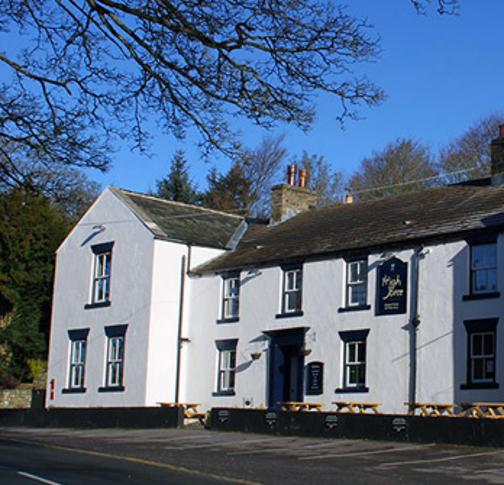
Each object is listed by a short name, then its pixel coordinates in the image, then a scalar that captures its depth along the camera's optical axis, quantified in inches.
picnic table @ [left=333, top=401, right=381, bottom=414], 1070.4
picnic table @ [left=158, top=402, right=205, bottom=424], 1291.8
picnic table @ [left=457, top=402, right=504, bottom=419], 925.2
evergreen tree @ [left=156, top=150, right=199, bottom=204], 2516.0
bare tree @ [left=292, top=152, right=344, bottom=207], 2429.9
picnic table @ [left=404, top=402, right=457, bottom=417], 999.0
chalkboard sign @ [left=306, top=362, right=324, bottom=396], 1212.0
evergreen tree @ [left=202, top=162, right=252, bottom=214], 2461.9
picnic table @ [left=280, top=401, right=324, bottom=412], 1125.1
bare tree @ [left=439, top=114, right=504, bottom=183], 2067.3
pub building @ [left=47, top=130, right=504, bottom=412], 1080.2
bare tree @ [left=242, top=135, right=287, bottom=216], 2459.4
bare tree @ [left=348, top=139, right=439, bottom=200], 2237.9
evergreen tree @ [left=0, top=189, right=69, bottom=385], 1834.4
